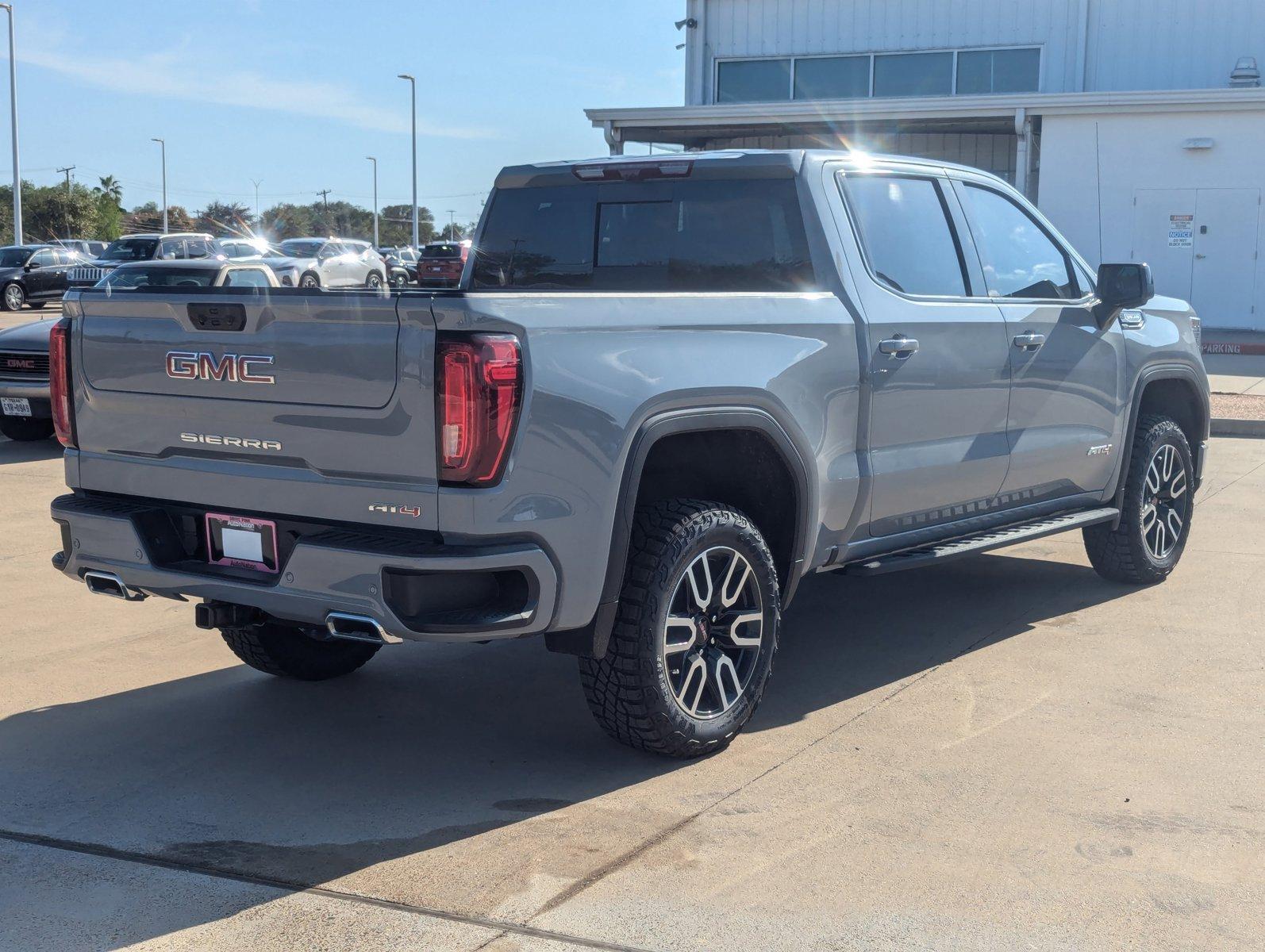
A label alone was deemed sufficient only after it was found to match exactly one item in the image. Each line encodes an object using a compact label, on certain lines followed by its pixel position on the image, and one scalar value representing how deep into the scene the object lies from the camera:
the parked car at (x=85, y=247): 34.56
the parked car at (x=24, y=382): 11.05
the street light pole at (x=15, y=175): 42.28
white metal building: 23.45
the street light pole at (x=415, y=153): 57.53
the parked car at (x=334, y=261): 30.44
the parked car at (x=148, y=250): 29.09
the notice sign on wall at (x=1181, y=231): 23.69
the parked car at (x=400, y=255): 38.78
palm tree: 87.44
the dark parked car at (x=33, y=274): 29.97
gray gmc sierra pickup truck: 3.71
